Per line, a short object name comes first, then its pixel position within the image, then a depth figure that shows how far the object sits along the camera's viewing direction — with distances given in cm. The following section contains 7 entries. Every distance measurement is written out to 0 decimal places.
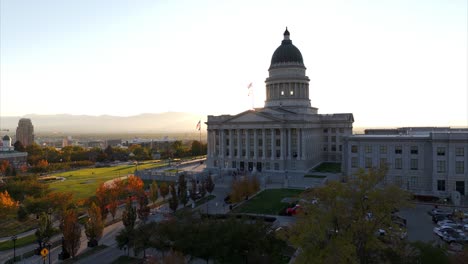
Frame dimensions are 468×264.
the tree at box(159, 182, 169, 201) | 5447
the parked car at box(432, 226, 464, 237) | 3340
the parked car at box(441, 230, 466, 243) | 3175
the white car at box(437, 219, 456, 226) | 3658
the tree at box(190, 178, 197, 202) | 5312
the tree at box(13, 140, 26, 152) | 12761
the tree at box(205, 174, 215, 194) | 5522
